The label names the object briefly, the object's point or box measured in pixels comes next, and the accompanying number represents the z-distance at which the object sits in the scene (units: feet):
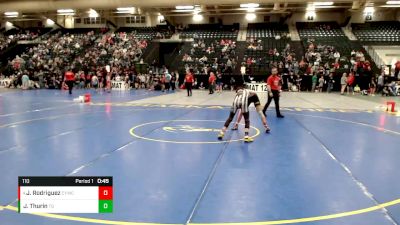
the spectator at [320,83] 84.38
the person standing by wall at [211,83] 76.03
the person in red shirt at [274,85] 39.09
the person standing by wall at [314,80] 84.74
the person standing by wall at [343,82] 77.57
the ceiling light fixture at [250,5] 109.05
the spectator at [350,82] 76.79
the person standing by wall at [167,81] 83.06
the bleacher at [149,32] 121.39
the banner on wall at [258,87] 84.43
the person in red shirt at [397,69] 80.74
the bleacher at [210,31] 117.80
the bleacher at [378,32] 106.97
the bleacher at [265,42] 94.48
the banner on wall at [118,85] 91.04
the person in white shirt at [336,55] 92.99
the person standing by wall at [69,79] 68.44
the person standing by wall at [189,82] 69.02
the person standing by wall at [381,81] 76.96
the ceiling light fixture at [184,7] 108.99
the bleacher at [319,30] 111.97
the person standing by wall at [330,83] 83.71
